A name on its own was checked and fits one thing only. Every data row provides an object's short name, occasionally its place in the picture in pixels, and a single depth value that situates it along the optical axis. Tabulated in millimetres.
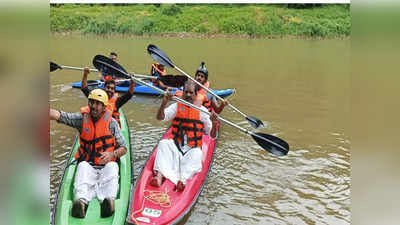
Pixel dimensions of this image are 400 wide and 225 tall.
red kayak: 3260
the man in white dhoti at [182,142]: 3758
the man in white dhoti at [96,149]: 3281
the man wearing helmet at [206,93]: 5279
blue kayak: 7707
